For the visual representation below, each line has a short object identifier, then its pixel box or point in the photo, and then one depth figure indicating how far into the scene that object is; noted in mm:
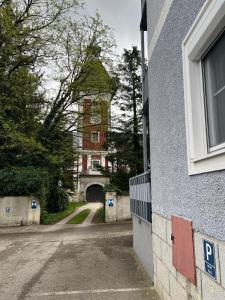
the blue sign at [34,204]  15578
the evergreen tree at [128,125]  19328
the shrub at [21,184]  15727
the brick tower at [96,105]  18609
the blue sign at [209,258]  2323
